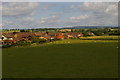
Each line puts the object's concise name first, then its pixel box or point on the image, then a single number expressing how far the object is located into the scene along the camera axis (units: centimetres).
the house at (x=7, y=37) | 7731
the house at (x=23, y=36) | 7262
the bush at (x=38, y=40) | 6414
